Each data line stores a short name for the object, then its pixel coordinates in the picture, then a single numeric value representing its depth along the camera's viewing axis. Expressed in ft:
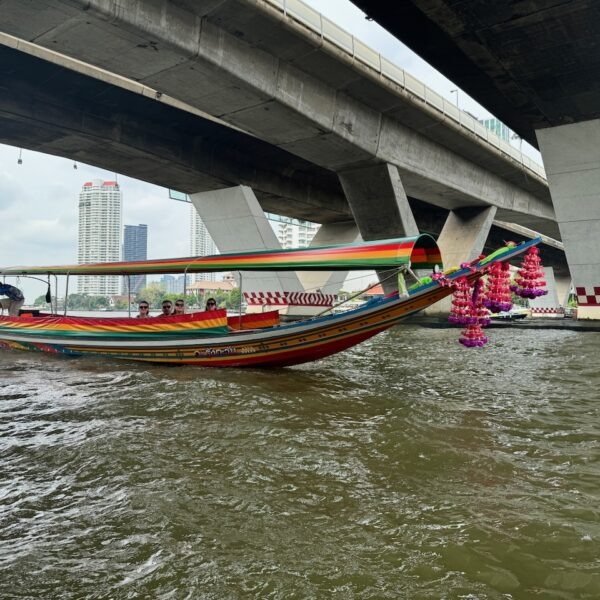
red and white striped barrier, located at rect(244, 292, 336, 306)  69.67
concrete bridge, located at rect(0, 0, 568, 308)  30.76
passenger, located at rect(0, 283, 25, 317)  45.21
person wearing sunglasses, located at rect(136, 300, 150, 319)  36.17
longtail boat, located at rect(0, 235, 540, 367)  25.04
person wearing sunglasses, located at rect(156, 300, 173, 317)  35.47
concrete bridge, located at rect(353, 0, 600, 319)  29.48
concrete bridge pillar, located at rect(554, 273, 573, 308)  223.65
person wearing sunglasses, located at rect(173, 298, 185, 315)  34.19
